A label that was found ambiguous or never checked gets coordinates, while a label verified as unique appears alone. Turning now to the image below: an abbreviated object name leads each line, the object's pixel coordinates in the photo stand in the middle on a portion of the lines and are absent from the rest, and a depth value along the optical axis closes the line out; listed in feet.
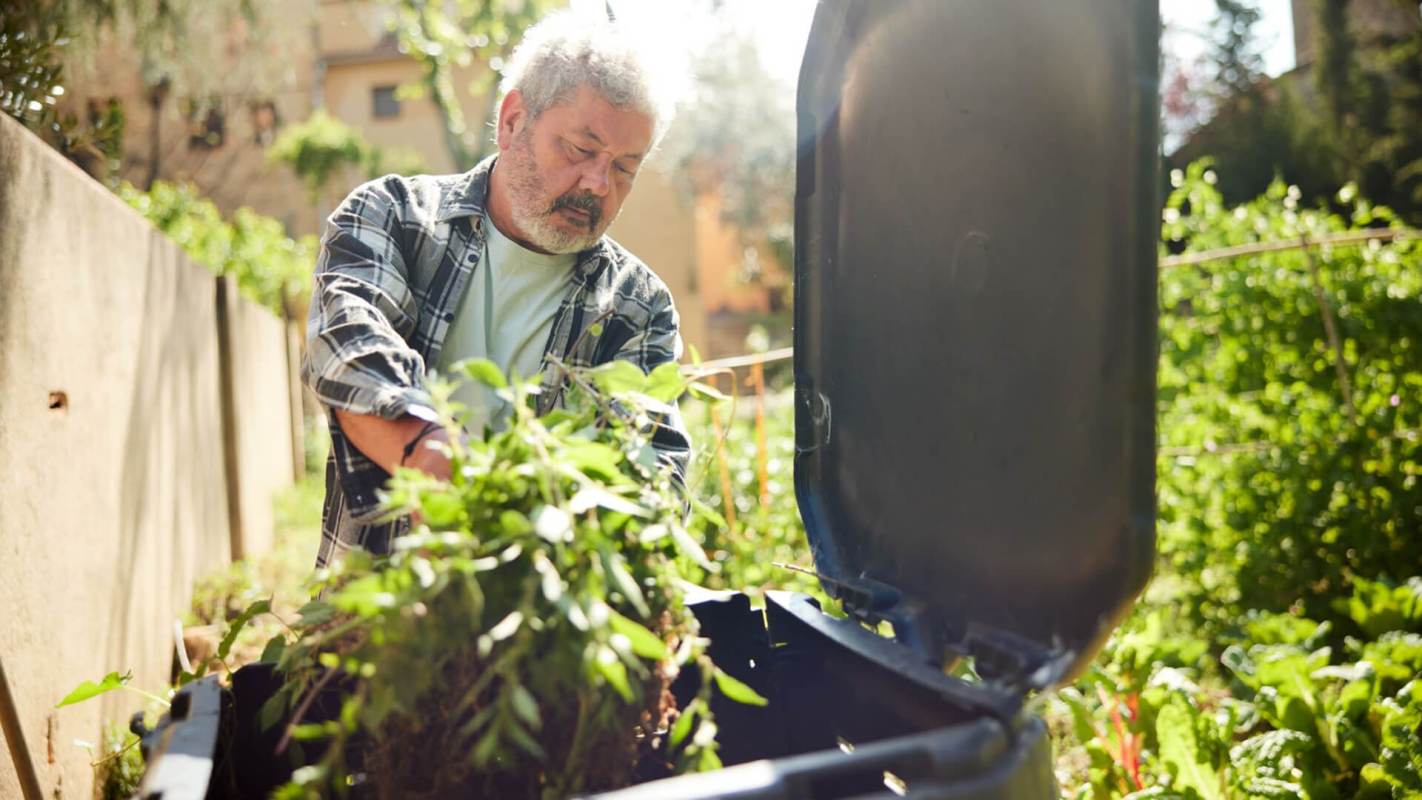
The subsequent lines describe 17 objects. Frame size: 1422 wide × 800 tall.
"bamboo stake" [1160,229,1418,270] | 15.51
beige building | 50.98
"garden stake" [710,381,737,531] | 15.33
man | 6.15
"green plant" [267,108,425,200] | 72.33
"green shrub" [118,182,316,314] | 24.58
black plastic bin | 4.17
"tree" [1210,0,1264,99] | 86.99
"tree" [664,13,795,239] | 83.71
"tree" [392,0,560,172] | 42.78
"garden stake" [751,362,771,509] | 15.08
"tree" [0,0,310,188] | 9.53
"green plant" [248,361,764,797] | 3.39
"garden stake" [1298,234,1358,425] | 14.64
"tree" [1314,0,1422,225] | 57.88
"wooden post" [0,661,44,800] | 7.37
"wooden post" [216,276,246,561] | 20.42
